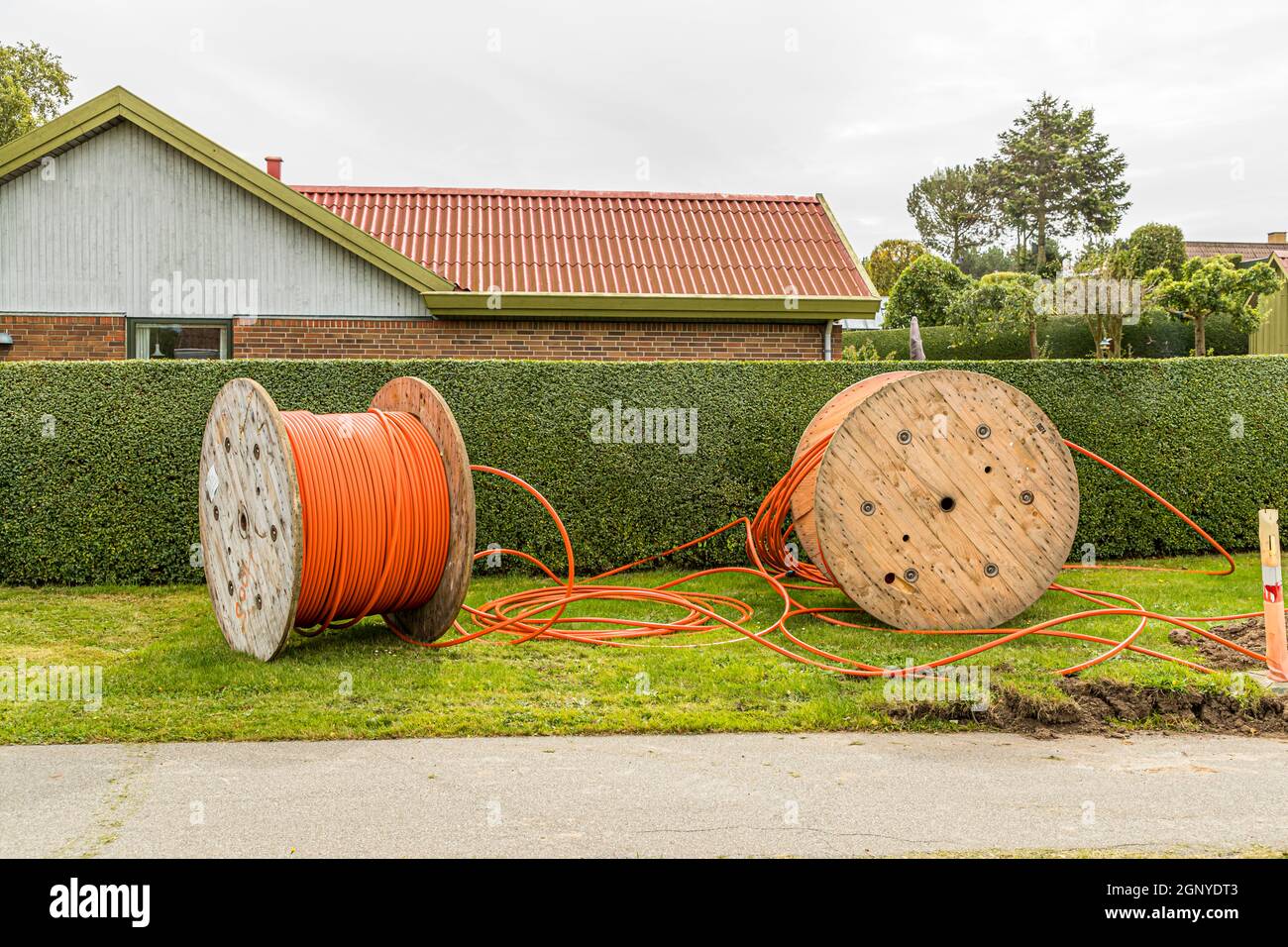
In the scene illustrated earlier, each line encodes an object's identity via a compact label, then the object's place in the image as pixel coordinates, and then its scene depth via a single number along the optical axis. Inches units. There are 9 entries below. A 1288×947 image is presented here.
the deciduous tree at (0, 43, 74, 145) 1226.0
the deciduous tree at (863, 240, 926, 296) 1996.8
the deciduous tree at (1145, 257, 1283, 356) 1064.2
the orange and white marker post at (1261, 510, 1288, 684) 247.4
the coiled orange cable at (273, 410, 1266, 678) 263.6
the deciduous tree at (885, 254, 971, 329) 1339.8
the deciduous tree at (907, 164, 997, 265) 2596.0
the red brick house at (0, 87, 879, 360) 489.1
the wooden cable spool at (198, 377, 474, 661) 256.8
